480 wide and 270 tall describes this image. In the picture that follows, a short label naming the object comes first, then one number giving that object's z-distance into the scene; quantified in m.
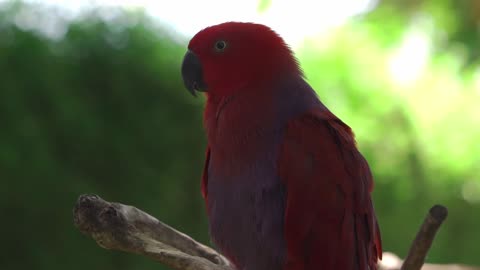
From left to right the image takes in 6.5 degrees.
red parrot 2.54
